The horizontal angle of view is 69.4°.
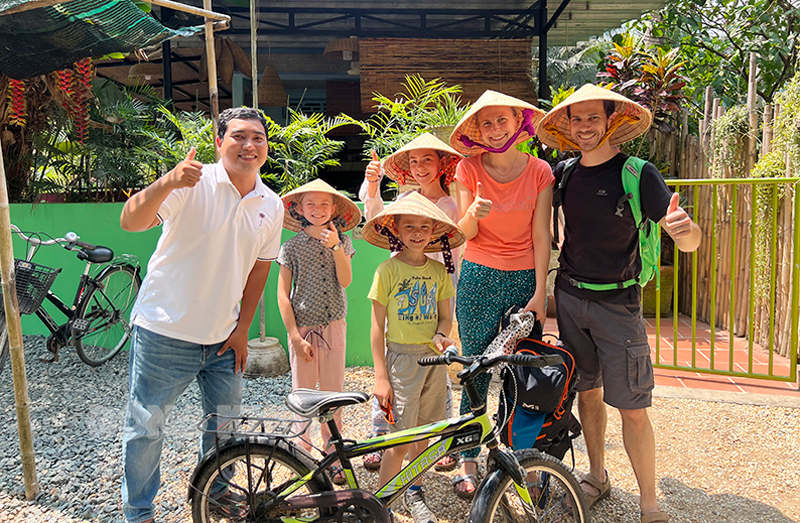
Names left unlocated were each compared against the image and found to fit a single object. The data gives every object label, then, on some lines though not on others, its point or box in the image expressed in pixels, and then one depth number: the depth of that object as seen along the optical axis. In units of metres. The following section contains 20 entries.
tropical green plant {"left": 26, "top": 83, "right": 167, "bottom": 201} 5.36
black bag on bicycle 2.37
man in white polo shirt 2.32
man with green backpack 2.51
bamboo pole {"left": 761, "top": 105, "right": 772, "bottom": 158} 4.94
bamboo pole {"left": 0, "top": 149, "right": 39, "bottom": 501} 2.84
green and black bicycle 2.13
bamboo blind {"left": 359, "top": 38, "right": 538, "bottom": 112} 8.43
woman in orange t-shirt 2.66
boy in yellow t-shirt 2.57
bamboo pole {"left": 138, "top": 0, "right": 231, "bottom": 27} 2.89
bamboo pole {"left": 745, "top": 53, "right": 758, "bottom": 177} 5.24
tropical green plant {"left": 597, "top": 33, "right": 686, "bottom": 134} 6.66
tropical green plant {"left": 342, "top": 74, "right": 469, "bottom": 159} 4.63
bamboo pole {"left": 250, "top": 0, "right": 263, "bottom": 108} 4.38
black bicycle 4.46
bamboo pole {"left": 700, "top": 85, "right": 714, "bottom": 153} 6.04
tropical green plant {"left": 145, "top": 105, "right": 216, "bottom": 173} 4.89
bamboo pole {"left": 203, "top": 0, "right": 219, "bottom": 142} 3.30
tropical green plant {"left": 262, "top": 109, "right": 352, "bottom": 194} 4.78
